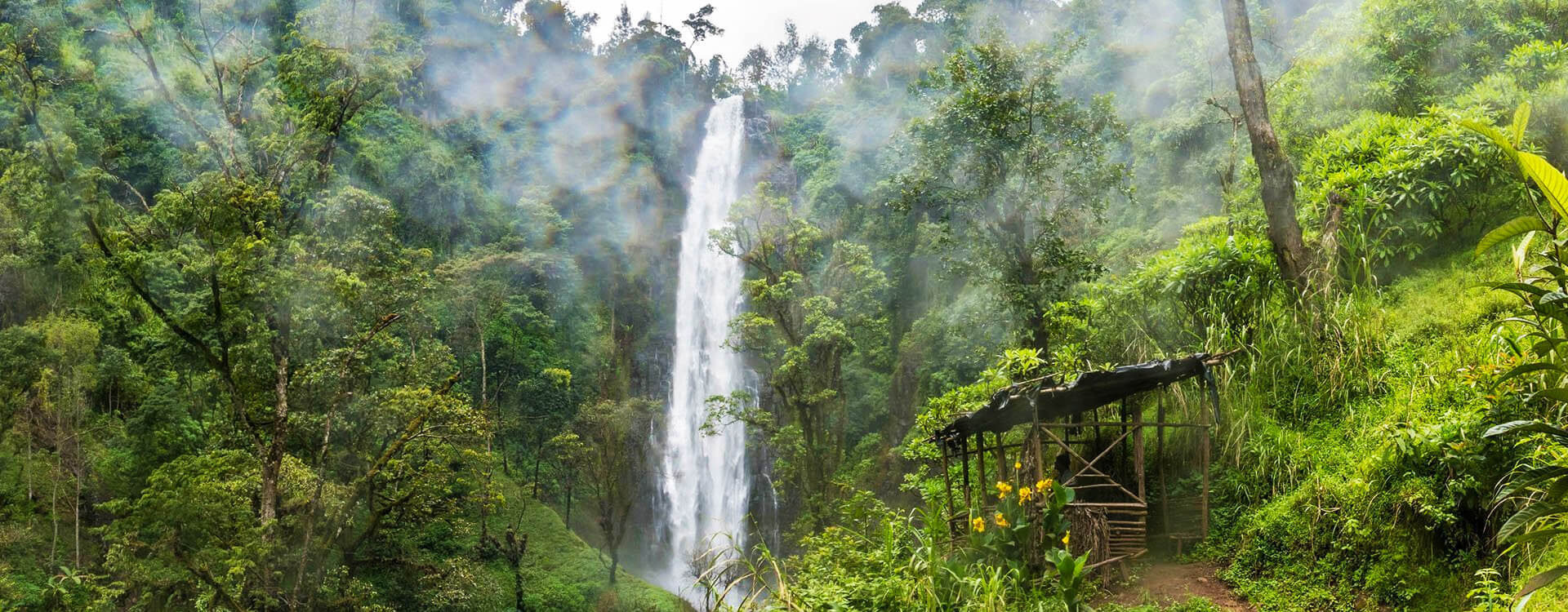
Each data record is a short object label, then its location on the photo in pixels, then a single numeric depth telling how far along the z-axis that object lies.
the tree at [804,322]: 17.45
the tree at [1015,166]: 11.27
